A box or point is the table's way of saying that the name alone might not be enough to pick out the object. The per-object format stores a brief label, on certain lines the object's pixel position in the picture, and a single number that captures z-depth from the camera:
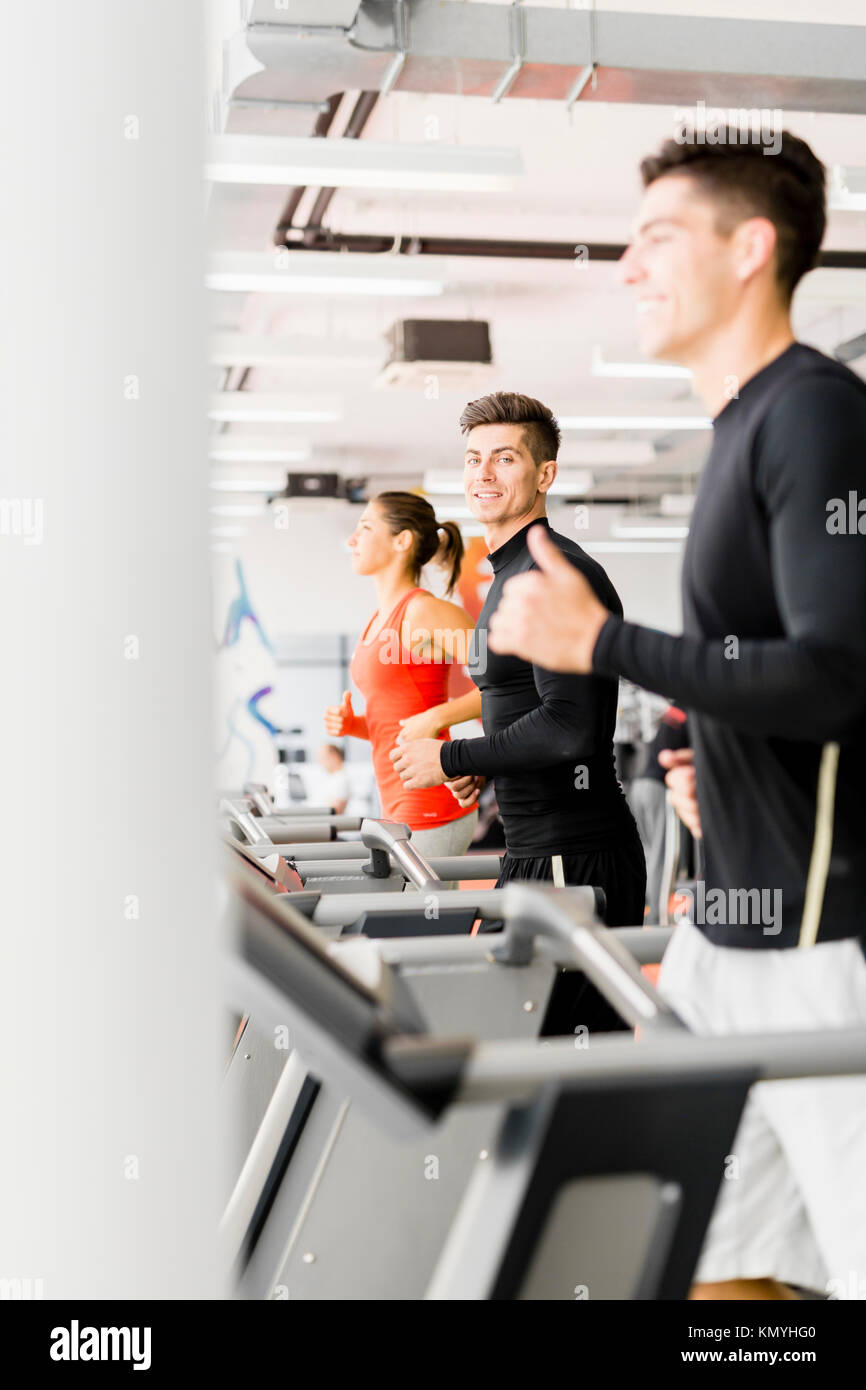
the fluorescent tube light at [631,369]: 7.36
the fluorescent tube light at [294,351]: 7.28
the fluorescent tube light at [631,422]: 8.67
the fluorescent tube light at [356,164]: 4.44
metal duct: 4.07
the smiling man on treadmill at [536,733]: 2.29
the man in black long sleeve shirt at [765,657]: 1.26
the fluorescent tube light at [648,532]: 12.61
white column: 0.79
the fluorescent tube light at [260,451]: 9.01
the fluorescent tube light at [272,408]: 7.82
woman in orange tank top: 3.17
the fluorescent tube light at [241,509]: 11.93
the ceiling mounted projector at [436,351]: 7.16
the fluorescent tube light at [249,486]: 10.47
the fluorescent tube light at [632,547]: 14.26
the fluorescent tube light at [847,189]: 4.91
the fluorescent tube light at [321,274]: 5.56
